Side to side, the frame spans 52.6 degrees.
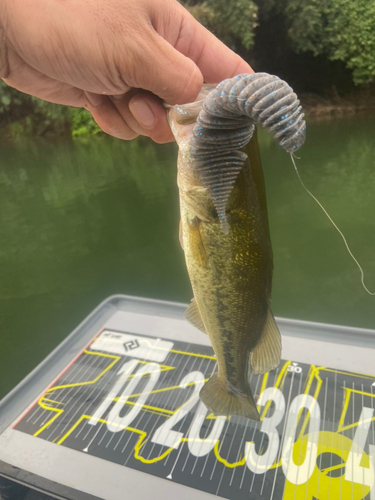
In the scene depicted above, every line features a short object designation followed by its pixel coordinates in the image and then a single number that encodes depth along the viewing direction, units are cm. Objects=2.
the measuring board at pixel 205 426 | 38
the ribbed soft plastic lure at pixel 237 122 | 18
